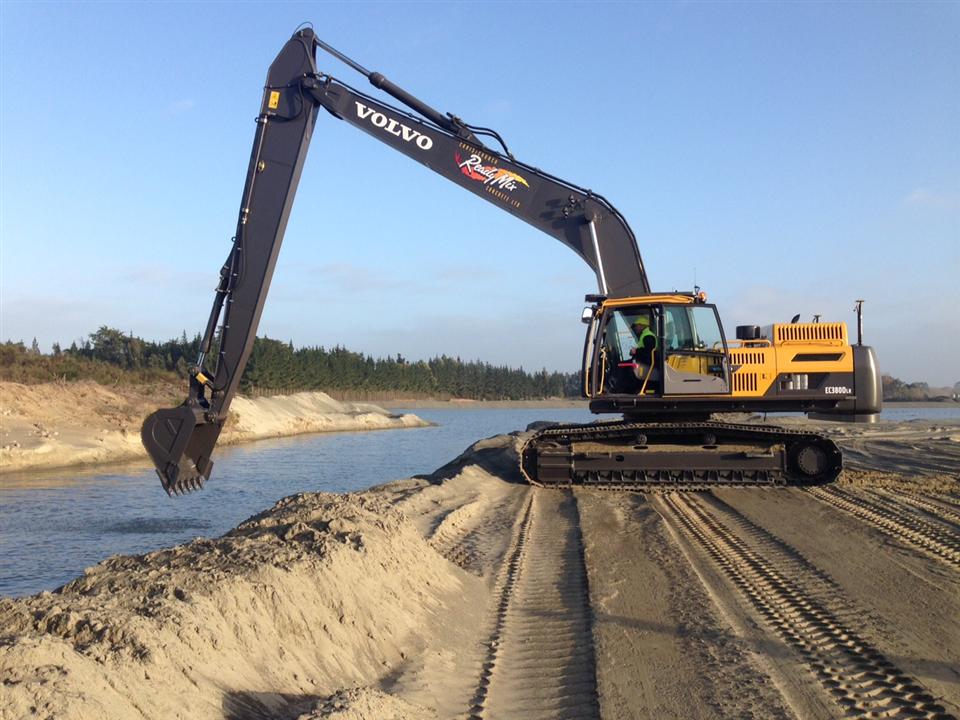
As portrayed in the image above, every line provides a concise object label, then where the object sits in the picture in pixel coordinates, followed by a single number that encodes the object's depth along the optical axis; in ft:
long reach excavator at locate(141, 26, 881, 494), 36.86
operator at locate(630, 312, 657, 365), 38.65
